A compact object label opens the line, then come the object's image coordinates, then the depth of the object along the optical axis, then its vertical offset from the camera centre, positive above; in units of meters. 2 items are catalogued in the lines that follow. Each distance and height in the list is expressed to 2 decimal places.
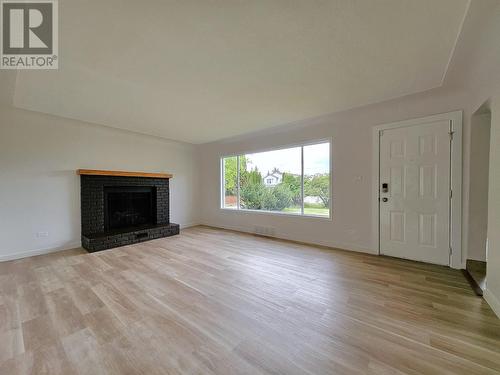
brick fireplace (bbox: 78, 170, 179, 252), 4.07 -0.55
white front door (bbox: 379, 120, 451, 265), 2.94 -0.12
